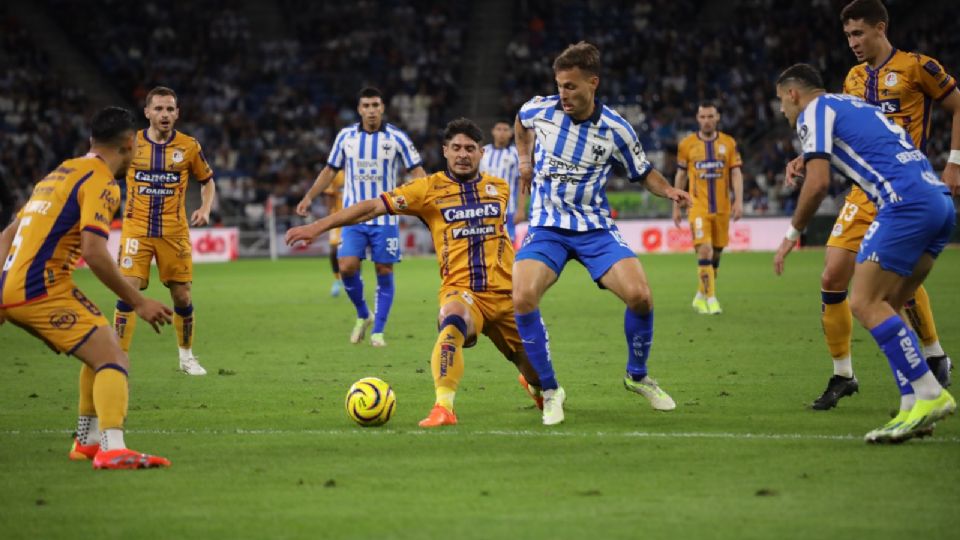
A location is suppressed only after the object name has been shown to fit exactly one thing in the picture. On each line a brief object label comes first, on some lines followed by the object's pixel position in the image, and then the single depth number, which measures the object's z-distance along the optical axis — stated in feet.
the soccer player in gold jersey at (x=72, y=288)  44.21
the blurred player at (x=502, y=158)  128.57
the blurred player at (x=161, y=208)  73.77
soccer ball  53.06
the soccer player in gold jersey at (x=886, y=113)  56.18
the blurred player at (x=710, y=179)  113.19
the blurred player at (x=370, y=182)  91.50
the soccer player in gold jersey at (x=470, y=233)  56.70
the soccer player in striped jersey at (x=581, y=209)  54.90
